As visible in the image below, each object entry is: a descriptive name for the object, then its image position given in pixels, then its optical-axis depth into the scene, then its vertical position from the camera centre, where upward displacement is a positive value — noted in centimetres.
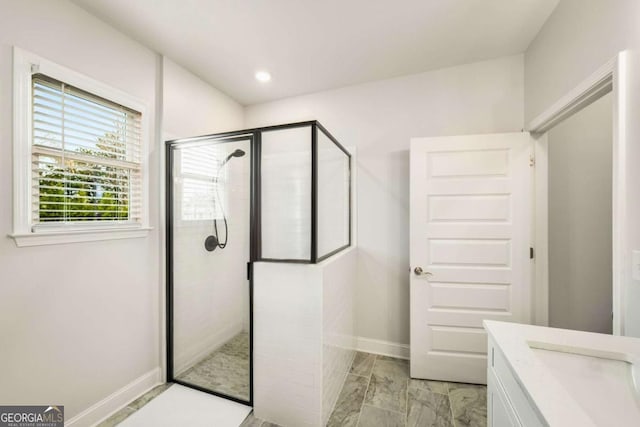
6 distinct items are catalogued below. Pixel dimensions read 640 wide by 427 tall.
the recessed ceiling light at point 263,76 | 233 +129
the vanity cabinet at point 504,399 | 77 -66
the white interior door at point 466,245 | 195 -26
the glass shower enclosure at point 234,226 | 167 -10
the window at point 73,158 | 133 +33
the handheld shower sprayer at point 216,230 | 185 -14
